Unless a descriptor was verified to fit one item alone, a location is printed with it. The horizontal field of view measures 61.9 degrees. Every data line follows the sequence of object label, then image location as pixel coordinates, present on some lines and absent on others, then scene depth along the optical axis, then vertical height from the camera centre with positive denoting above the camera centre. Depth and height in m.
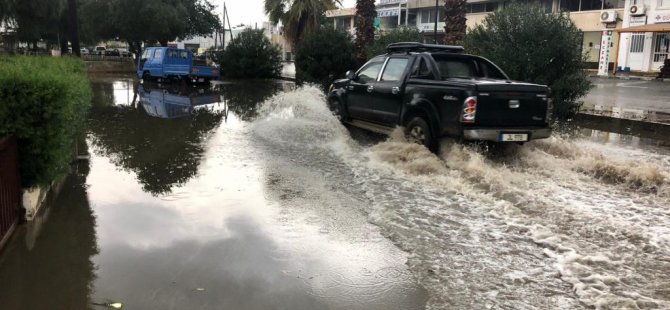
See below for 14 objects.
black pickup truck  7.73 -0.33
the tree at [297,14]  30.31 +3.15
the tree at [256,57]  33.28 +0.79
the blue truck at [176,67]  25.89 +0.02
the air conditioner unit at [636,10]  33.81 +4.39
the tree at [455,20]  19.55 +1.97
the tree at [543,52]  13.16 +0.65
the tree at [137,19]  37.56 +3.20
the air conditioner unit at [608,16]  36.16 +4.21
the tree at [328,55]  24.00 +0.73
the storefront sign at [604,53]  35.59 +1.80
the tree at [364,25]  23.47 +2.05
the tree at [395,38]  21.19 +1.39
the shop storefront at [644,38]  33.06 +2.67
